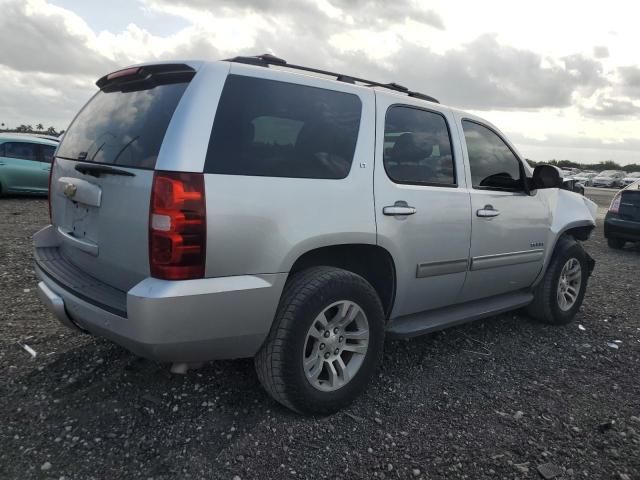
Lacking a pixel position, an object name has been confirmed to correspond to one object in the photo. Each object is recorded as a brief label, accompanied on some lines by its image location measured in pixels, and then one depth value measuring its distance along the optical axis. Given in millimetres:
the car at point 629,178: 43938
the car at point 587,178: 44800
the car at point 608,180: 44531
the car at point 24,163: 11648
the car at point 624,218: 9352
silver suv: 2334
